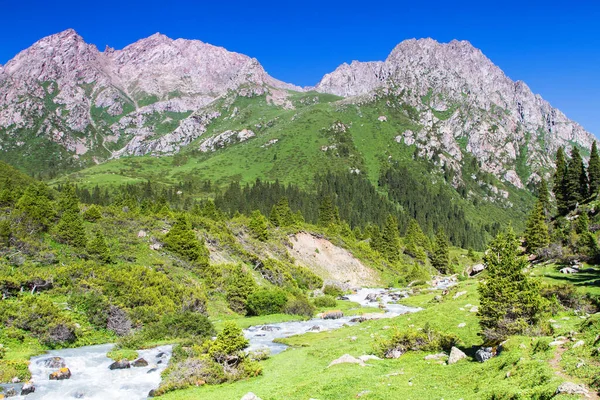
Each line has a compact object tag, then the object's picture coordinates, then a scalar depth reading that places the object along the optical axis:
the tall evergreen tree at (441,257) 125.94
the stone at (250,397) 18.17
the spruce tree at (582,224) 60.31
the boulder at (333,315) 51.16
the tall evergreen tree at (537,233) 69.88
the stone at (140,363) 27.83
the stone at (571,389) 12.71
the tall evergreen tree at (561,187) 86.38
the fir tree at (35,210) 47.22
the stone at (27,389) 21.73
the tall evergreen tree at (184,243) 56.62
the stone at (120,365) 27.12
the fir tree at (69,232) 47.75
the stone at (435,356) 23.70
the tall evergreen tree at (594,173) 83.25
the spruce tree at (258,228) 84.94
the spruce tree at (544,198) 89.01
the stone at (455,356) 21.97
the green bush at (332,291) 72.38
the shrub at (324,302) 60.09
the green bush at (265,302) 50.22
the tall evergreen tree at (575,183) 83.94
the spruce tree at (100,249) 47.16
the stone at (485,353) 21.00
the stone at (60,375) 24.52
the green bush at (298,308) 51.72
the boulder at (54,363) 26.23
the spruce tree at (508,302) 23.77
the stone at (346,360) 24.41
